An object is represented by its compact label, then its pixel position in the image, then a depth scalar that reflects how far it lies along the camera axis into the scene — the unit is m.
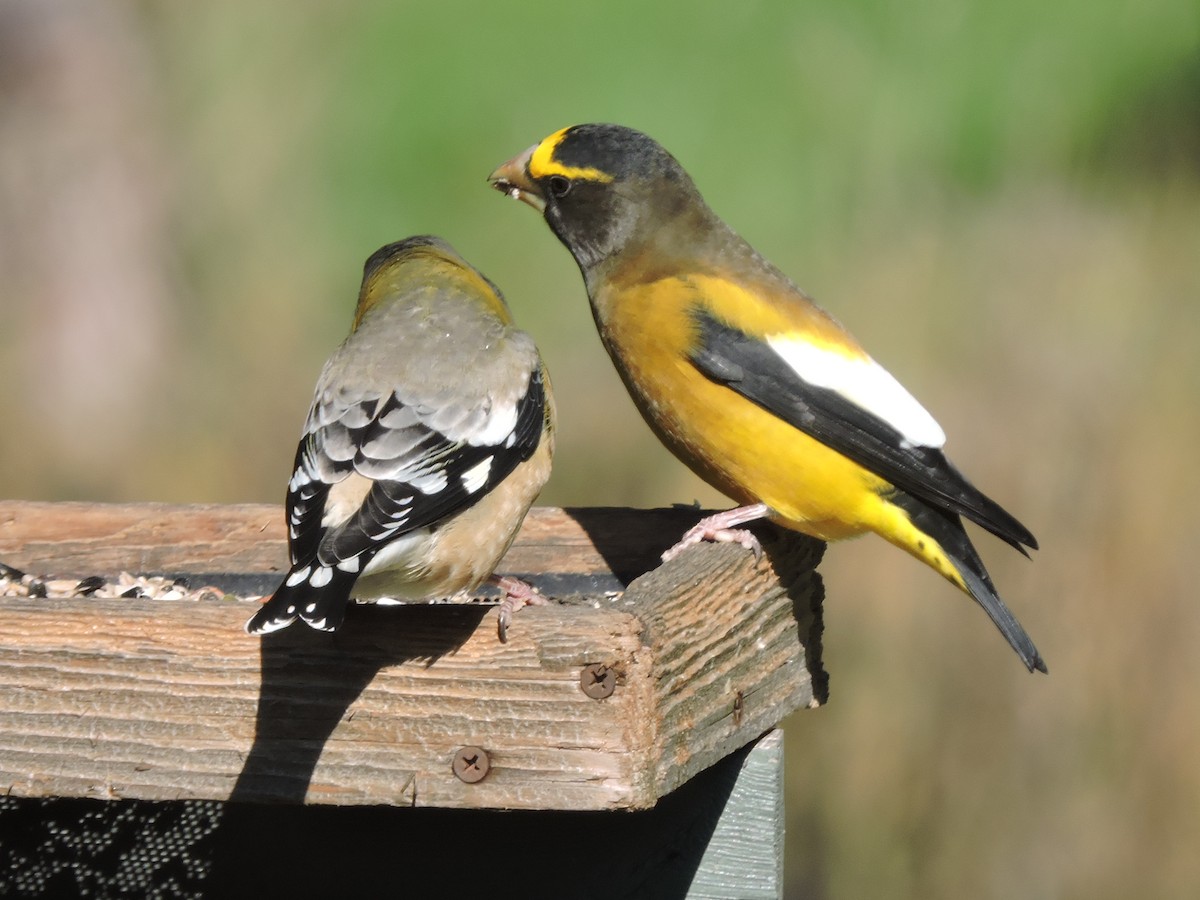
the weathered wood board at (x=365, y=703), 5.10
